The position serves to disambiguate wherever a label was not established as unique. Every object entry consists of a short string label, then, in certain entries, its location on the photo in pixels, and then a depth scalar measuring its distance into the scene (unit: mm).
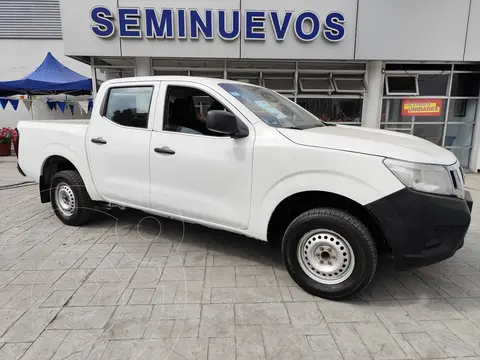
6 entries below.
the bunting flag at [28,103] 12133
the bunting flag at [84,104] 13401
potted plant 12625
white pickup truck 2701
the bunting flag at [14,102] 11612
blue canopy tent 10523
